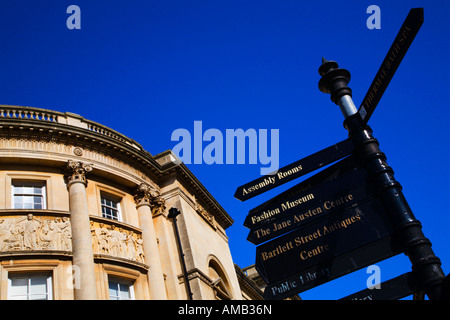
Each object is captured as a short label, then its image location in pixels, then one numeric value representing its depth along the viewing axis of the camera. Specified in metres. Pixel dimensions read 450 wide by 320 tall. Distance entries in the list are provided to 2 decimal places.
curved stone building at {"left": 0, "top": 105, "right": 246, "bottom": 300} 15.20
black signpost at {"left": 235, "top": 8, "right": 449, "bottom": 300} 5.47
